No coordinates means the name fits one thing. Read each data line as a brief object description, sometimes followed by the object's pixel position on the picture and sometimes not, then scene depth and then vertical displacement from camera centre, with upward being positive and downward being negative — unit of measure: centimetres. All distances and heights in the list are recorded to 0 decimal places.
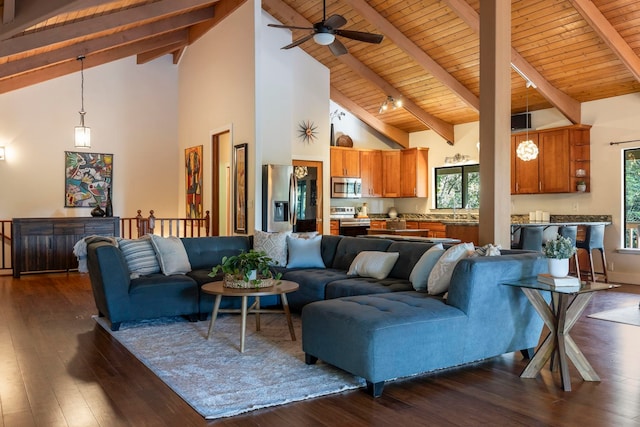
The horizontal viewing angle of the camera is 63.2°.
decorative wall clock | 964 +151
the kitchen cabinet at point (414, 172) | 1108 +84
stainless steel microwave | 1059 +50
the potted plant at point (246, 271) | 423 -48
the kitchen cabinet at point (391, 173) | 1138 +85
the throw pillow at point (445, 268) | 389 -42
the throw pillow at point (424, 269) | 421 -47
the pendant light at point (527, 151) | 825 +97
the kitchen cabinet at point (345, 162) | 1073 +105
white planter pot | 341 -37
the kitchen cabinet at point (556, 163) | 842 +80
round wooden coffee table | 402 -63
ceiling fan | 539 +190
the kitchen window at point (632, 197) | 800 +21
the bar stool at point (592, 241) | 769 -45
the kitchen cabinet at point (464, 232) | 716 -29
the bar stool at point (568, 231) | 734 -28
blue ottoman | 310 -78
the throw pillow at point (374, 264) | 491 -51
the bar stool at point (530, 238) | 681 -35
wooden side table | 335 -73
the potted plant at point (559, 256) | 340 -29
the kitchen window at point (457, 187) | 1042 +51
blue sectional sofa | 318 -72
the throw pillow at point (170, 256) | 532 -45
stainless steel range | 1056 -19
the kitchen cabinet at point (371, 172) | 1116 +86
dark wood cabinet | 828 -43
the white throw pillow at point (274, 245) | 586 -38
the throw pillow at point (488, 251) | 400 -31
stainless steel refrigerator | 788 +22
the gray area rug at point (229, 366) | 303 -107
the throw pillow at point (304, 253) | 577 -46
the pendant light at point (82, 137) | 849 +124
